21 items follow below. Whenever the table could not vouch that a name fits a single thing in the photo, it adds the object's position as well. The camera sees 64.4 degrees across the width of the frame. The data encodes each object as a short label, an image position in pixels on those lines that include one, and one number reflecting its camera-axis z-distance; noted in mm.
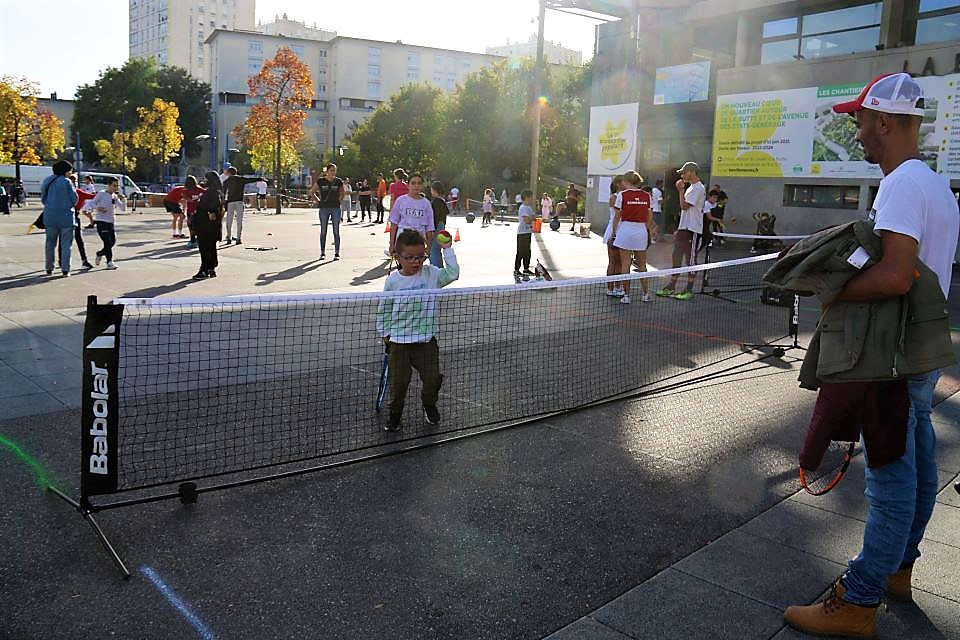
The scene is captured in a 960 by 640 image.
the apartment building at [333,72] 104312
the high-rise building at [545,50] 139525
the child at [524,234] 14023
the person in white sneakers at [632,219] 11977
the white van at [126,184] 46750
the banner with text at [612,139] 33875
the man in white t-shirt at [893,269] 2857
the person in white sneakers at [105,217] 14445
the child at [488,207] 35341
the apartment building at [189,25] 136000
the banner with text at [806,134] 22109
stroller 23458
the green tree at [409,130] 69875
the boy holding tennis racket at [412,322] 5508
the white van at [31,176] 57281
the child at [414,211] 11852
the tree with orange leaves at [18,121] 49406
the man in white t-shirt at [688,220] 12576
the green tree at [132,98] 91375
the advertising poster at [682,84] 30734
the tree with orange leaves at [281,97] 48906
